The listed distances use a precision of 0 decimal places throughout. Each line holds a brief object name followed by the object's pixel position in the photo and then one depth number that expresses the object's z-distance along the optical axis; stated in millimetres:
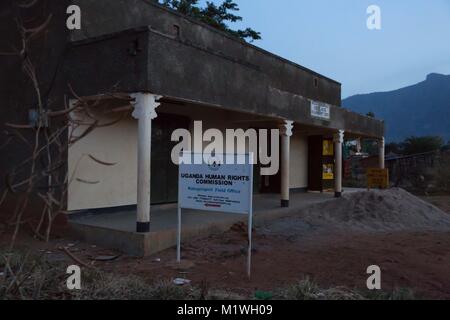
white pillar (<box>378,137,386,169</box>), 20417
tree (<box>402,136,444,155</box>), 49750
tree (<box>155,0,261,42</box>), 26516
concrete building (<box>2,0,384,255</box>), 7973
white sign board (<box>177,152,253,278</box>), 6682
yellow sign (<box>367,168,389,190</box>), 15898
